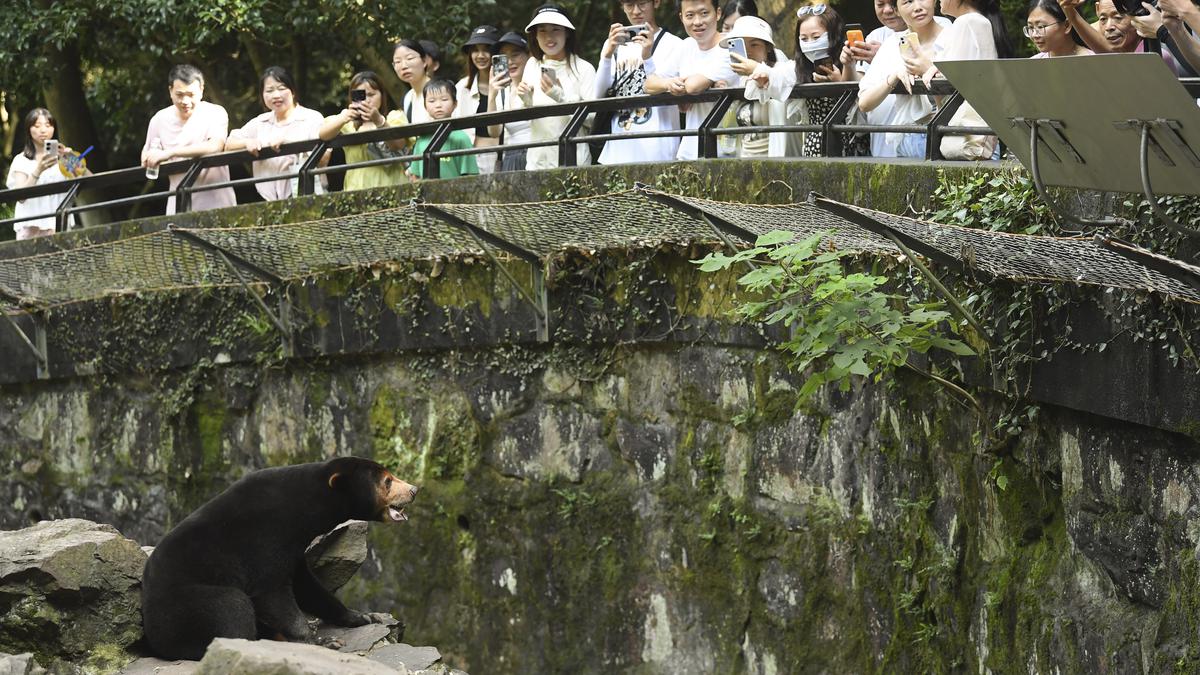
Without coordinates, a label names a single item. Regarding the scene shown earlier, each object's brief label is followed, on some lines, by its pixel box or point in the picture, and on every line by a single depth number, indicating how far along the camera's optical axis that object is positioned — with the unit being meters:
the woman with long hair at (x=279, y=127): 24.23
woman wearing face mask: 18.44
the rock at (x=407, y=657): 14.98
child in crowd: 22.61
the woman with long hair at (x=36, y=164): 27.69
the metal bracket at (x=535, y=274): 19.75
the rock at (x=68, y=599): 15.25
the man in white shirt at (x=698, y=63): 19.22
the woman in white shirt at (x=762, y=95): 17.84
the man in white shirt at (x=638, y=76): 20.31
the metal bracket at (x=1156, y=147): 10.39
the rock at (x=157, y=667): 14.59
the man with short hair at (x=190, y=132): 25.00
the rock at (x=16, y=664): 13.20
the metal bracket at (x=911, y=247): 13.27
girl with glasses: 15.45
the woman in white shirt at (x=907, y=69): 16.05
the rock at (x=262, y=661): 11.66
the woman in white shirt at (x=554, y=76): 21.28
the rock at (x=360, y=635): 15.65
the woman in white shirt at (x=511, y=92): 21.95
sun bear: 14.77
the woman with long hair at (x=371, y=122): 23.31
